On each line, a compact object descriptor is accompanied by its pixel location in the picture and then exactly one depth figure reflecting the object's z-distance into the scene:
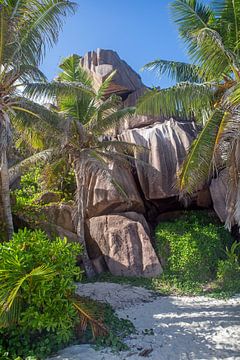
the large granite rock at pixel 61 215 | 14.18
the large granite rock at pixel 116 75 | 19.72
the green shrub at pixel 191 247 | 12.30
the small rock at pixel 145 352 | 5.74
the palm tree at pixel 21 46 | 9.50
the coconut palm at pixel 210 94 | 7.89
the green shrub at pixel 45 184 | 14.24
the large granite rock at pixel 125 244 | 12.90
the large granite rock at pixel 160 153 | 14.66
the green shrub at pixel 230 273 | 11.02
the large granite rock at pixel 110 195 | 14.39
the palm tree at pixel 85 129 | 12.19
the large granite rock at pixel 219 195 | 14.03
